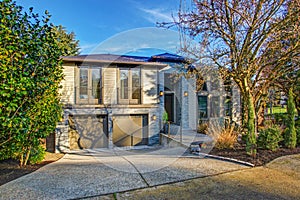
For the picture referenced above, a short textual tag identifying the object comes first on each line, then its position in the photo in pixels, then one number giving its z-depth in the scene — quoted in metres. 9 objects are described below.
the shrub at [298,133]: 7.43
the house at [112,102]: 10.10
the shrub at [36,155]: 5.88
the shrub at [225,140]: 6.69
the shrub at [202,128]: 10.69
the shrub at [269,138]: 6.35
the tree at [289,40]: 5.67
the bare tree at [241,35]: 5.94
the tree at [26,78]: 4.03
